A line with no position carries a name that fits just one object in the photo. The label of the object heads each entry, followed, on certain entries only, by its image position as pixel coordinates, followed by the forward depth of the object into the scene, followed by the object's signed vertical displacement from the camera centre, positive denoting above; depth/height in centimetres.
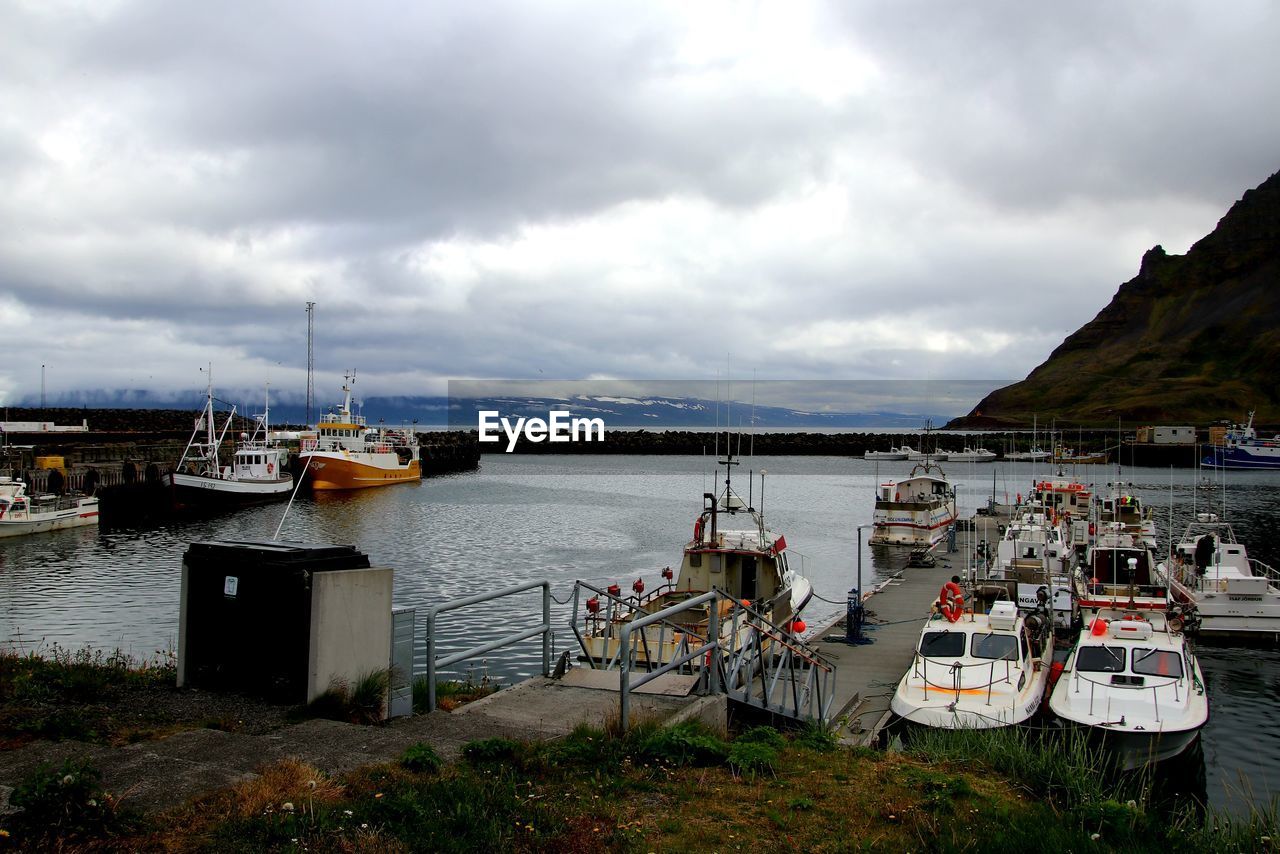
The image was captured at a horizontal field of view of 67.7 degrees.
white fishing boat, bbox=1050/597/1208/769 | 1605 -460
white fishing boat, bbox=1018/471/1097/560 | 4297 -388
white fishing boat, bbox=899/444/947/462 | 17738 -384
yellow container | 6328 -301
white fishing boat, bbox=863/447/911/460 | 18450 -395
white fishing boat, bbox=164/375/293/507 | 6594 -416
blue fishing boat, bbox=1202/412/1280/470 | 14375 -179
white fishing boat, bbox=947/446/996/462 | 16118 -377
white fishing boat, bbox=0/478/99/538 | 4731 -485
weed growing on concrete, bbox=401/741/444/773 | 745 -264
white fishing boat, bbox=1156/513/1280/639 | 2822 -466
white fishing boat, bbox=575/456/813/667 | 2128 -391
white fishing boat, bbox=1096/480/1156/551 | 4159 -392
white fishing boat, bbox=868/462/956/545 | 5266 -440
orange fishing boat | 8919 -316
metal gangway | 1020 -365
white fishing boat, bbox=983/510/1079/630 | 2498 -428
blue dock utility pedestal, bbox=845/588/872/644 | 2514 -508
